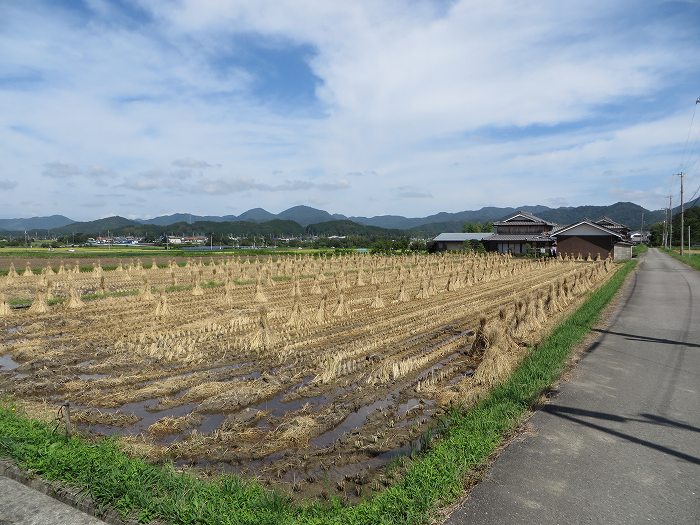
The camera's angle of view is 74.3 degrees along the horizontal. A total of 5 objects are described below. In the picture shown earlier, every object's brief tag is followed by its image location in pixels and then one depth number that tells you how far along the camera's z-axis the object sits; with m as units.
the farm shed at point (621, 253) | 48.59
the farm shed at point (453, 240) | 60.66
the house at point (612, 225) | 73.59
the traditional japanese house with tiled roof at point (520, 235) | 54.34
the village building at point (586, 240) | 47.47
